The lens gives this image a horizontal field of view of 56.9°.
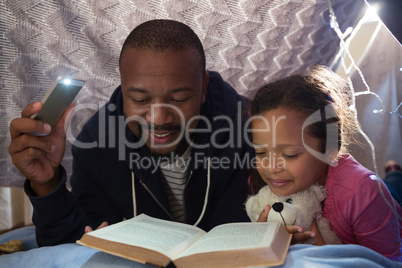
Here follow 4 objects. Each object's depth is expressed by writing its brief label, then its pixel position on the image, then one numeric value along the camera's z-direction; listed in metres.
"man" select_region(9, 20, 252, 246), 1.04
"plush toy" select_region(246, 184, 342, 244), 0.89
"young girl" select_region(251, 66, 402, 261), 0.90
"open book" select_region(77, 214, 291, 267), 0.68
